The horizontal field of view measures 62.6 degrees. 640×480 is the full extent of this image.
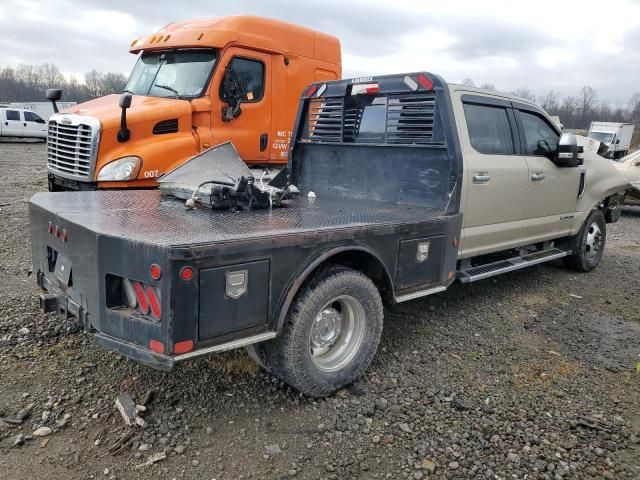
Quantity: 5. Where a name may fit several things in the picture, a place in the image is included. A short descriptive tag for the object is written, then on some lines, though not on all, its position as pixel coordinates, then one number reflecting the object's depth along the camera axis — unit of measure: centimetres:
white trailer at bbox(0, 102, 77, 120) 4055
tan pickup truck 265
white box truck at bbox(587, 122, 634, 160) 3300
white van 2769
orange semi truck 629
